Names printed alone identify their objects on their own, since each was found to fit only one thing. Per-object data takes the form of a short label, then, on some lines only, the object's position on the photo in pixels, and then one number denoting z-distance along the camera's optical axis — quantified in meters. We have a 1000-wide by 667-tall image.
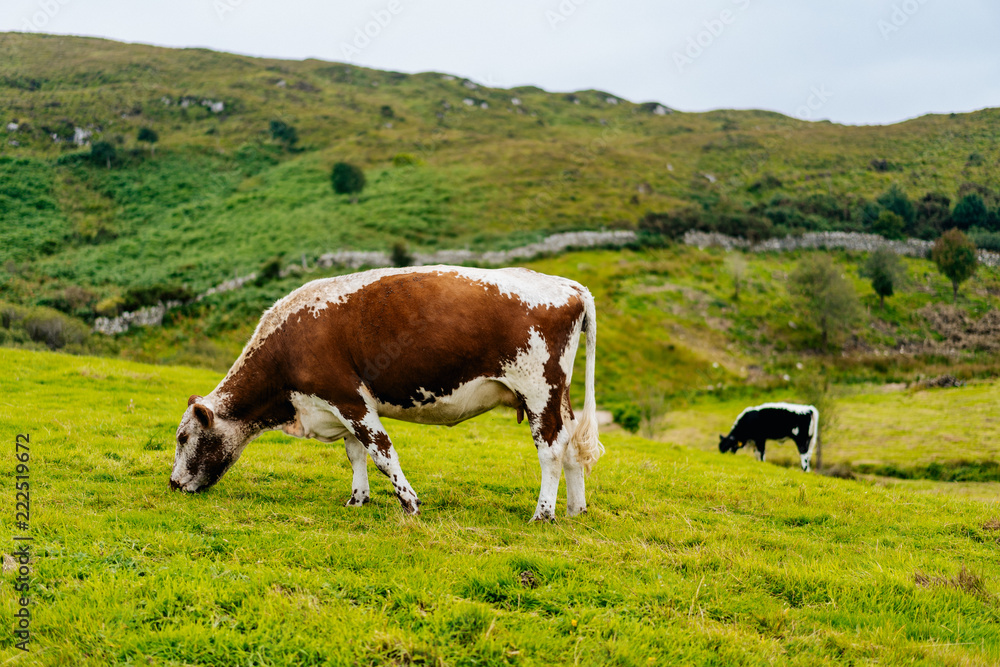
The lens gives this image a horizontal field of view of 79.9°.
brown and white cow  7.46
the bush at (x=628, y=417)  27.50
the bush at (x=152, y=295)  44.90
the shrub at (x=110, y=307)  43.88
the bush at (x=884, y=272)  50.59
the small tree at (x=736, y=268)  49.98
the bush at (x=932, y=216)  65.12
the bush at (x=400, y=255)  50.06
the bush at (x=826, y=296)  45.56
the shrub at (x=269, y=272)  48.83
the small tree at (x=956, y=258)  51.34
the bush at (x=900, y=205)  67.44
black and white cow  21.59
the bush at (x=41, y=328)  29.63
